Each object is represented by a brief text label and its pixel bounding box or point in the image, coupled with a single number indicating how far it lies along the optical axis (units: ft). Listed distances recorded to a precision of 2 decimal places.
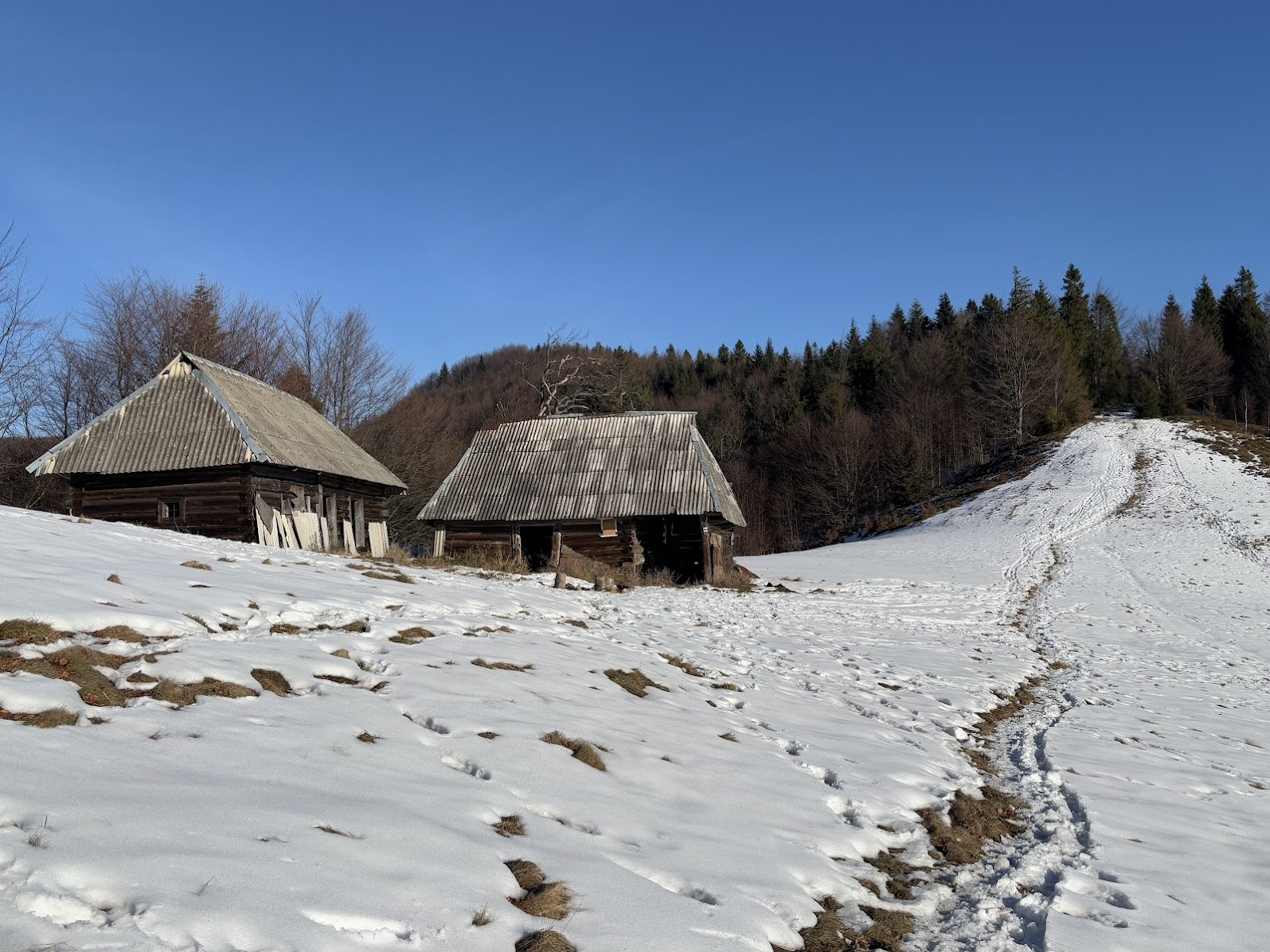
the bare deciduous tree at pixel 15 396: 78.02
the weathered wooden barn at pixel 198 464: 64.54
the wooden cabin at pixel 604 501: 77.56
